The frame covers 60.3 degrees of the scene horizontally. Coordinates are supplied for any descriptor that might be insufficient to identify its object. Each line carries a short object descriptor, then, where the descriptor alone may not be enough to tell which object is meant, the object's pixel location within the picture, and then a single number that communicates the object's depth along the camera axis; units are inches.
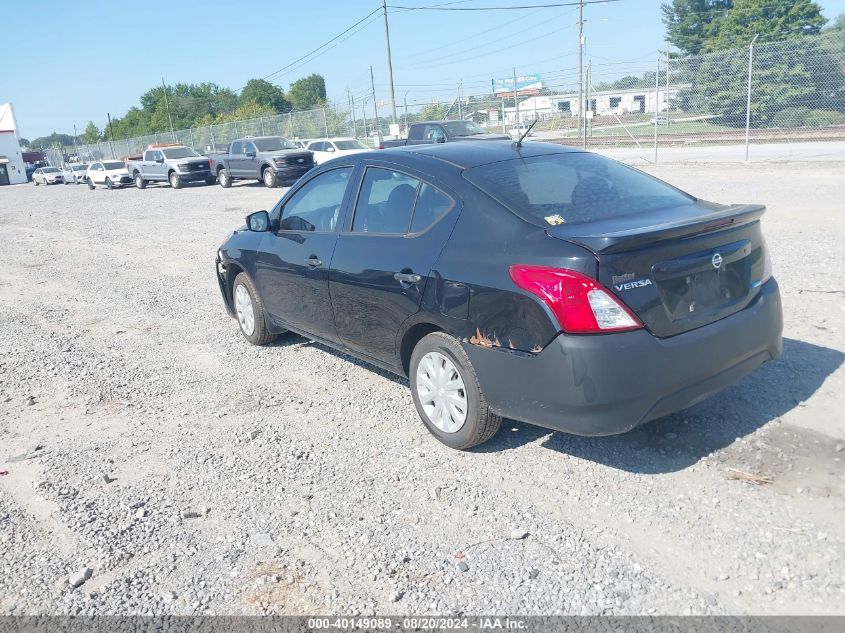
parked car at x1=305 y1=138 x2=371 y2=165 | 1085.8
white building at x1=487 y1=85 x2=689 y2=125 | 944.9
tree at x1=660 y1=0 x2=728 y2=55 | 1852.9
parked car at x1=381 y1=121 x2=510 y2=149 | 825.5
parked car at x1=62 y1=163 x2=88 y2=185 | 1866.4
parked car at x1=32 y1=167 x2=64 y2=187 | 2080.1
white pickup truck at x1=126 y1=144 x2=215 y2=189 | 1170.6
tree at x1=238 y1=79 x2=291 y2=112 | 3558.1
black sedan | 134.4
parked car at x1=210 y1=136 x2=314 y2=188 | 973.2
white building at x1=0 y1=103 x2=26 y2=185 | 2625.5
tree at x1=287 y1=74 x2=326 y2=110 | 3930.9
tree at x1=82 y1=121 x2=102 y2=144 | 4835.1
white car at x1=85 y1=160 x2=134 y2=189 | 1448.1
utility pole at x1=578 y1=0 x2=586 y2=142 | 1034.1
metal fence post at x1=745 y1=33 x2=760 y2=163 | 712.8
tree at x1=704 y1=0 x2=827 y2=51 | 1486.2
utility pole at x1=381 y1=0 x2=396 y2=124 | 1406.4
